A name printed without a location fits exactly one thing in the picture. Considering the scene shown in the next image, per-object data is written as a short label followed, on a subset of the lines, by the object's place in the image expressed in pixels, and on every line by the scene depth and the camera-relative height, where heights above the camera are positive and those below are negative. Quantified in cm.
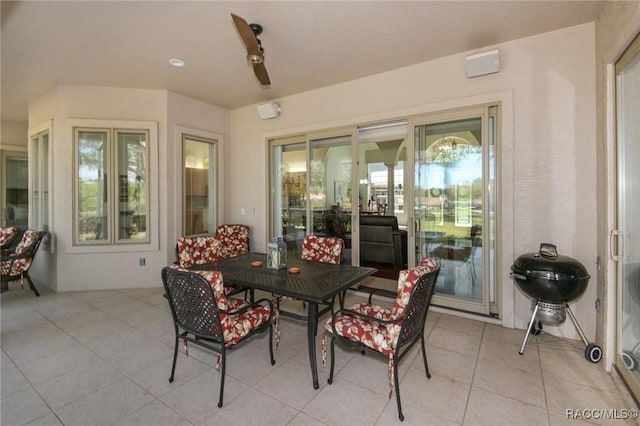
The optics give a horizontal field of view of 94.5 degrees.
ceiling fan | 220 +136
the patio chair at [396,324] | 184 -79
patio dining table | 208 -54
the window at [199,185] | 495 +48
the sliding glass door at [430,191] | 329 +25
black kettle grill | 238 -60
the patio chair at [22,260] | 401 -64
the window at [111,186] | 443 +42
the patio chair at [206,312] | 189 -69
